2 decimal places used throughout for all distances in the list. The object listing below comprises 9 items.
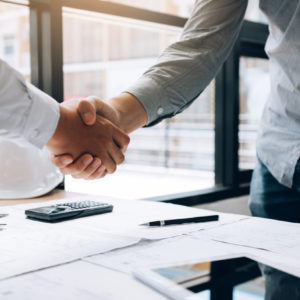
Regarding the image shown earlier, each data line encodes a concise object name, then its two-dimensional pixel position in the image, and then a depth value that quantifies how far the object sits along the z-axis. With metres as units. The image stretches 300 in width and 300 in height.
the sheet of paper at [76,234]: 0.61
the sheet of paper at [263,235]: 0.67
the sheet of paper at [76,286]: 0.48
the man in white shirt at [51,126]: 0.77
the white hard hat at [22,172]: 1.14
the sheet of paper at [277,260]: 0.57
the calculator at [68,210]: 0.84
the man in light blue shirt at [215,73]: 1.06
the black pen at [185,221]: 0.80
